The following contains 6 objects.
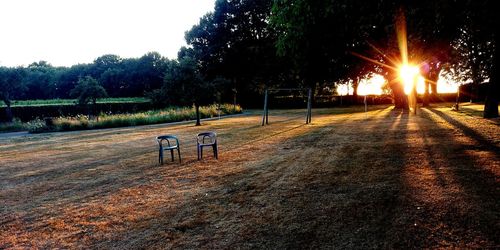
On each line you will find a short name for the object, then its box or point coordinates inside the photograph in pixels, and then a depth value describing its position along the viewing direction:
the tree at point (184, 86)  22.38
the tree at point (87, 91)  30.30
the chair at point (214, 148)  10.05
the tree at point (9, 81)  37.56
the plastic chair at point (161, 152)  9.66
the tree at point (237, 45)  49.44
